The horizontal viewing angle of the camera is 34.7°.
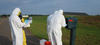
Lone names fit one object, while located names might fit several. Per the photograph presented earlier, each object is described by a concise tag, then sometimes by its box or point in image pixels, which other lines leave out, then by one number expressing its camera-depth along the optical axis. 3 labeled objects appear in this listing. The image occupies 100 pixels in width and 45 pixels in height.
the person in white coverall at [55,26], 5.29
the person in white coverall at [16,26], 5.41
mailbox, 5.49
